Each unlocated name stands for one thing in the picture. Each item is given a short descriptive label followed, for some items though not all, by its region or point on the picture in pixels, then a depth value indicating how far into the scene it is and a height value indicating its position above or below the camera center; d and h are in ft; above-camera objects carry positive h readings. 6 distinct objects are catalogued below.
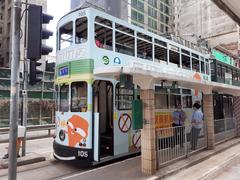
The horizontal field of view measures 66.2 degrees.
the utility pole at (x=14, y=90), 9.58 +0.54
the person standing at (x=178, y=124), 17.69 -2.85
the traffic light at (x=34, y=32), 9.71 +3.61
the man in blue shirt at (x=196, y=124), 20.03 -2.73
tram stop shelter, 14.09 -0.08
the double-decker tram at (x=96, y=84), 16.34 +1.52
